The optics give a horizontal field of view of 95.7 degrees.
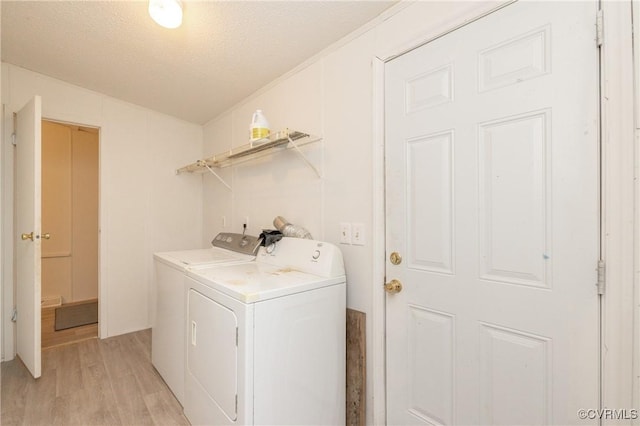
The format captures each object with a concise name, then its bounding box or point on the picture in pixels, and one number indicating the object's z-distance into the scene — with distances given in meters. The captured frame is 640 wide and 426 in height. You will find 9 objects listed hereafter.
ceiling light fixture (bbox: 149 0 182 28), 1.46
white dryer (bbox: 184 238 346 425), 1.25
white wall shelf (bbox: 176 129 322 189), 1.79
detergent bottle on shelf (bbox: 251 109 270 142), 1.89
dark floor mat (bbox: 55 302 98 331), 3.27
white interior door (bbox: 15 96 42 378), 2.14
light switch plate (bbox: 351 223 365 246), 1.62
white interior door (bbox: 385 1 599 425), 0.97
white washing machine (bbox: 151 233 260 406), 1.84
